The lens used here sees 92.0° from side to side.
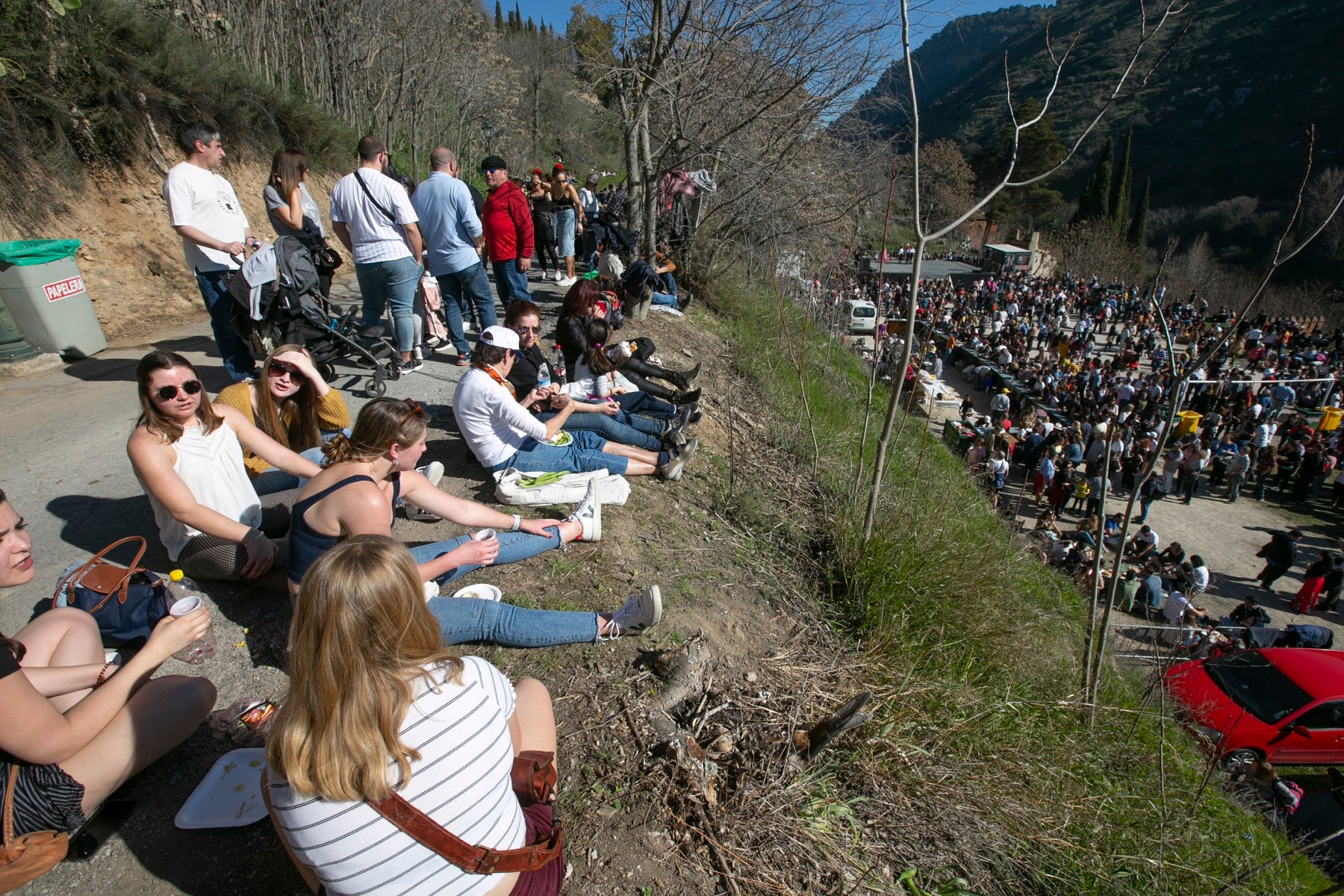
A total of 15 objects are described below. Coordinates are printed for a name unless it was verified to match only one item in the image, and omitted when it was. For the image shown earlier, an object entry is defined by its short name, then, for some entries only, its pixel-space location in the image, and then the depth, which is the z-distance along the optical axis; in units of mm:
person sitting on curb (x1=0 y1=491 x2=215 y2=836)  1772
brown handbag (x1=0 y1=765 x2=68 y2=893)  1732
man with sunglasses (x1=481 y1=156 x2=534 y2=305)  6289
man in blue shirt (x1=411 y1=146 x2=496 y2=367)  5336
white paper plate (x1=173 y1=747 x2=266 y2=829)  2117
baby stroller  4516
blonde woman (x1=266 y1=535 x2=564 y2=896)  1445
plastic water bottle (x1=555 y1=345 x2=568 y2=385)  5641
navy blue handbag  2361
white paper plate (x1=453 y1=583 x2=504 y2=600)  3074
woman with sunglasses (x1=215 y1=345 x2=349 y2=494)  3543
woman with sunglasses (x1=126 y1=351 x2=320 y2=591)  2691
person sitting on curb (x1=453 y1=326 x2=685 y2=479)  3977
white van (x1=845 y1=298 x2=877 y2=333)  23234
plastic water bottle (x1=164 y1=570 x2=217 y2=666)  2266
